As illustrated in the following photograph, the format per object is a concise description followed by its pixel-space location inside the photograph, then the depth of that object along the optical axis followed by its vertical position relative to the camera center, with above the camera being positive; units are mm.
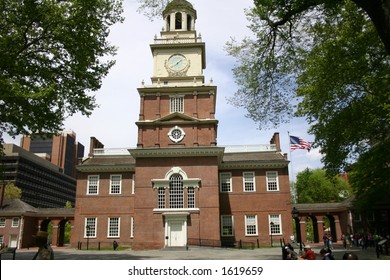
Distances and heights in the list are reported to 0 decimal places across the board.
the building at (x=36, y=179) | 98250 +16966
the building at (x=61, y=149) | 160000 +39471
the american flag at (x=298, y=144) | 30950 +7501
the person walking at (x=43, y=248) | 6468 -272
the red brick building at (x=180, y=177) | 30641 +5240
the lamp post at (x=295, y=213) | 22620 +1028
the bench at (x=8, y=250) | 14939 -712
